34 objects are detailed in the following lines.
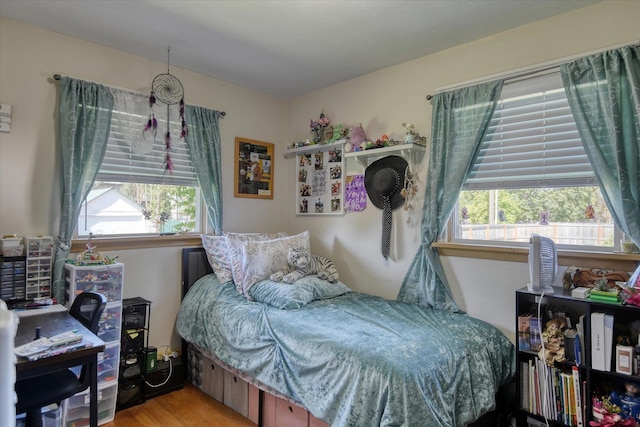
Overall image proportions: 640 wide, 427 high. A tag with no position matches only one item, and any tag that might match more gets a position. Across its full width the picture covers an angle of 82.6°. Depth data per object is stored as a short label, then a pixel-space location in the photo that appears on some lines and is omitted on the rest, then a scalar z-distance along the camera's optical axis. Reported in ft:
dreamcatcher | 9.56
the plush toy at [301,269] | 9.04
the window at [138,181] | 9.07
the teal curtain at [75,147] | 8.07
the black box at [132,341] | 8.43
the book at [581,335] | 6.08
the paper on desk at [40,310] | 6.54
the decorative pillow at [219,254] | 9.75
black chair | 5.28
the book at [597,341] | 5.84
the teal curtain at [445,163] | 8.05
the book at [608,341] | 5.77
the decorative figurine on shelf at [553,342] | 6.18
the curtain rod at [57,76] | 8.13
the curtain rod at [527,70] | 6.69
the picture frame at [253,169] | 11.55
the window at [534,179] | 7.08
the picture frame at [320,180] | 11.17
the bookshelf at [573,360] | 5.75
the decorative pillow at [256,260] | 9.04
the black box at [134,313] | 8.53
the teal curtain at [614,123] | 6.23
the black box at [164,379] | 8.78
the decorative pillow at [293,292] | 8.11
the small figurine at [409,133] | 8.94
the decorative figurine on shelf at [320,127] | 11.33
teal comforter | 5.11
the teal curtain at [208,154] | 10.32
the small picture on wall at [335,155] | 11.12
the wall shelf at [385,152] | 8.95
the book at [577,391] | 6.00
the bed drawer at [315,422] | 6.15
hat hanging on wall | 9.47
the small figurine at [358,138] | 10.31
